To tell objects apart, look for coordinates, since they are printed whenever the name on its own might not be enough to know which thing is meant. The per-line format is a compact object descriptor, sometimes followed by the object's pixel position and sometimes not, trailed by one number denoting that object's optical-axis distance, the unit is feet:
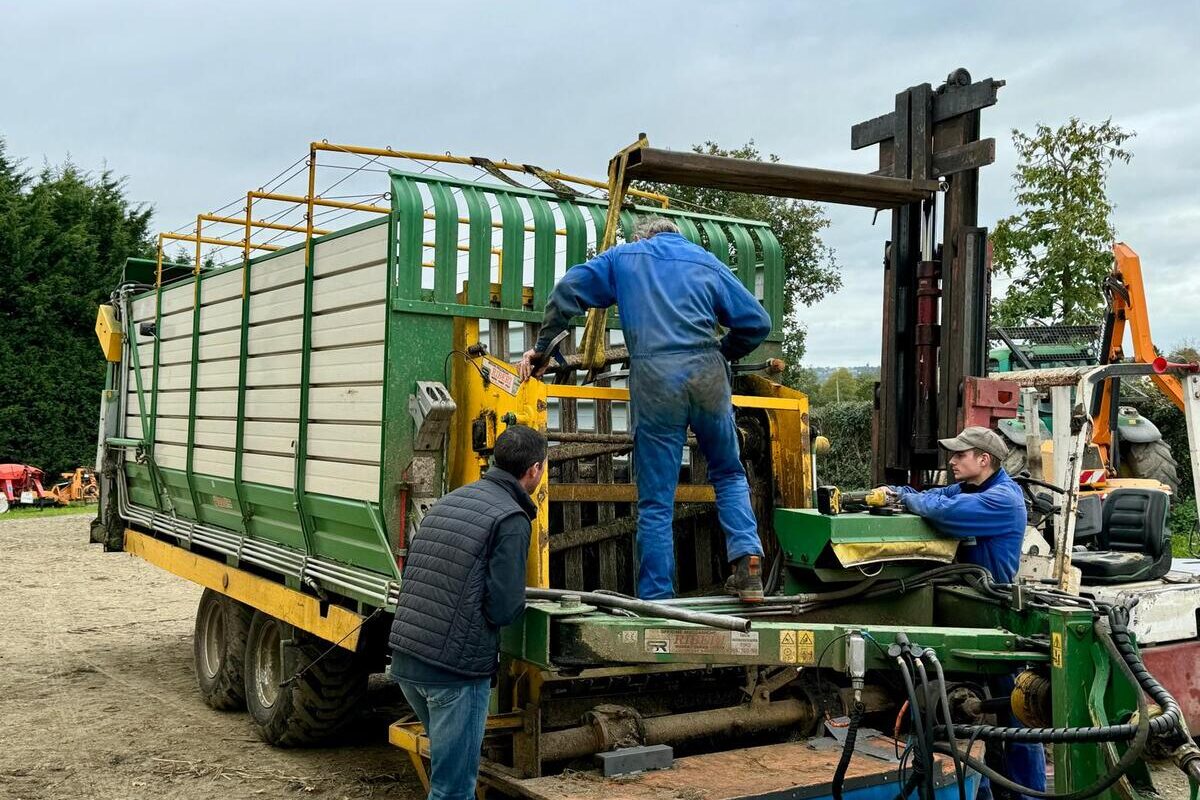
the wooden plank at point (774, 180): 17.57
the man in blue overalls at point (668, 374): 15.75
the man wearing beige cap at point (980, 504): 16.39
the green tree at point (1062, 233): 47.44
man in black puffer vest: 12.79
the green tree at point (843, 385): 148.10
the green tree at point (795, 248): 63.10
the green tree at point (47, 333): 77.51
